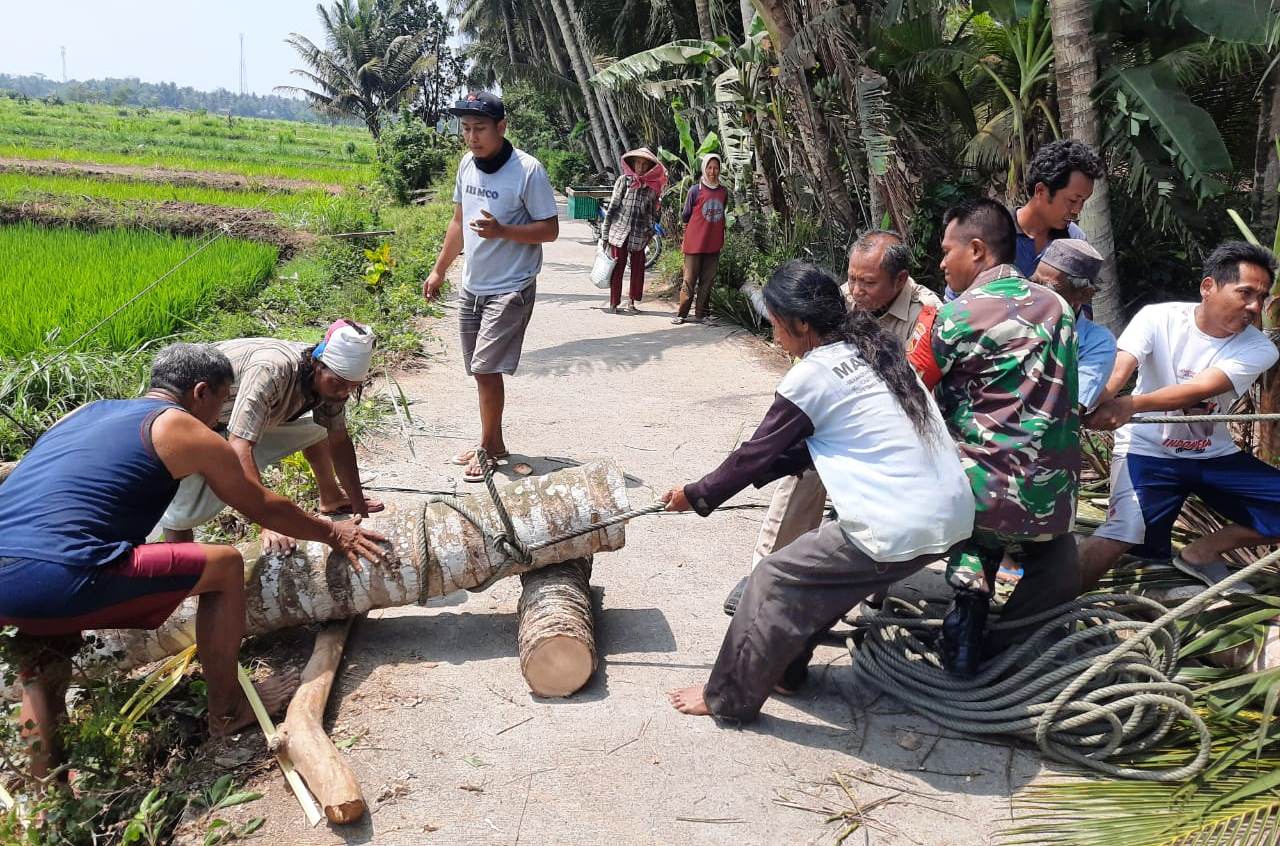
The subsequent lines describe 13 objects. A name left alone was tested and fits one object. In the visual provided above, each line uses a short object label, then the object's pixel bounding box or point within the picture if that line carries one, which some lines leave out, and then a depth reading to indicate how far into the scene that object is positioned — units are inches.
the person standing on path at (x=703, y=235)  382.6
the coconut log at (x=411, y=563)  140.6
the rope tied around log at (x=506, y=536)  141.9
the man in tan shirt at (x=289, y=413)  139.9
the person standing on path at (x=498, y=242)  205.2
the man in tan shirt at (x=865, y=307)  149.3
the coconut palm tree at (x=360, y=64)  1684.3
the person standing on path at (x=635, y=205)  404.8
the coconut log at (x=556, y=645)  133.3
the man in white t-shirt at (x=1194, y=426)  137.6
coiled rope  116.6
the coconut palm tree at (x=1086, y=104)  244.4
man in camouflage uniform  120.6
